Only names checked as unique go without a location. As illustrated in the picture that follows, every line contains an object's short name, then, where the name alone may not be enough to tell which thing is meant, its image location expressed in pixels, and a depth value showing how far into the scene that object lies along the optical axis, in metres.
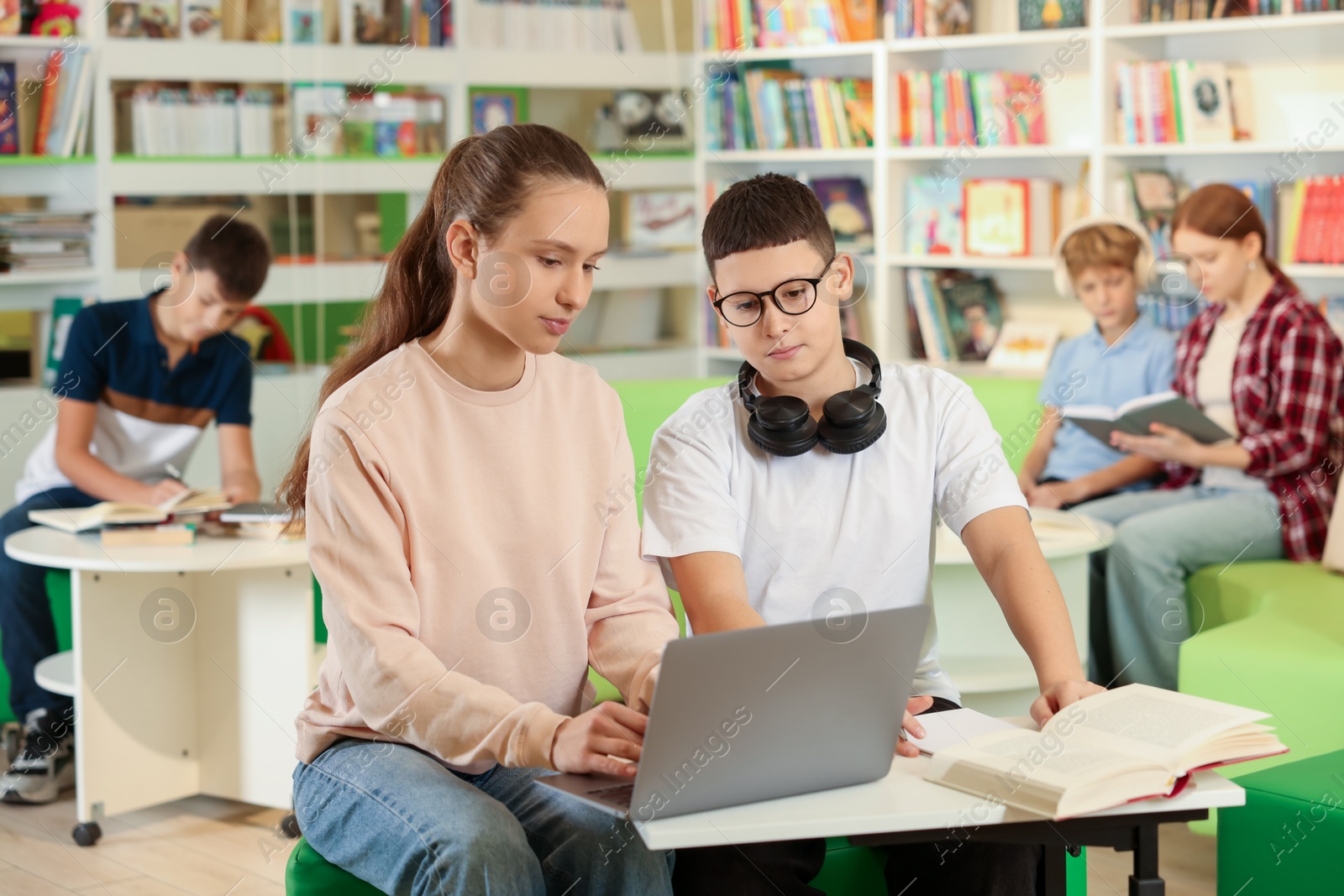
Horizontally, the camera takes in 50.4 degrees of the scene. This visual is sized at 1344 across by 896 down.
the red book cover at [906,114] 5.00
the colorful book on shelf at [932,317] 5.05
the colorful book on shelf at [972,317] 5.07
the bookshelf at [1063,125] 4.35
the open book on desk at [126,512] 2.96
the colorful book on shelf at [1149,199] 4.56
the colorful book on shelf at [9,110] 4.46
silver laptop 1.23
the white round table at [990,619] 2.83
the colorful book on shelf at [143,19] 4.59
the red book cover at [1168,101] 4.44
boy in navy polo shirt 3.27
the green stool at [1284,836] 1.99
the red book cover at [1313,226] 4.17
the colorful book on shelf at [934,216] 5.02
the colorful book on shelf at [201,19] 4.70
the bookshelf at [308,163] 4.59
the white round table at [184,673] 2.93
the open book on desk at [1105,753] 1.28
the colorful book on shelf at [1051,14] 4.60
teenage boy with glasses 1.82
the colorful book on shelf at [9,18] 4.44
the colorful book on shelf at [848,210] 5.27
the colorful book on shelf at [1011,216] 4.82
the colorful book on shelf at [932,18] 4.93
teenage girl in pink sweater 1.52
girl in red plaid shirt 3.42
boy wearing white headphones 3.94
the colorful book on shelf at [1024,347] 4.91
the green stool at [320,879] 1.65
